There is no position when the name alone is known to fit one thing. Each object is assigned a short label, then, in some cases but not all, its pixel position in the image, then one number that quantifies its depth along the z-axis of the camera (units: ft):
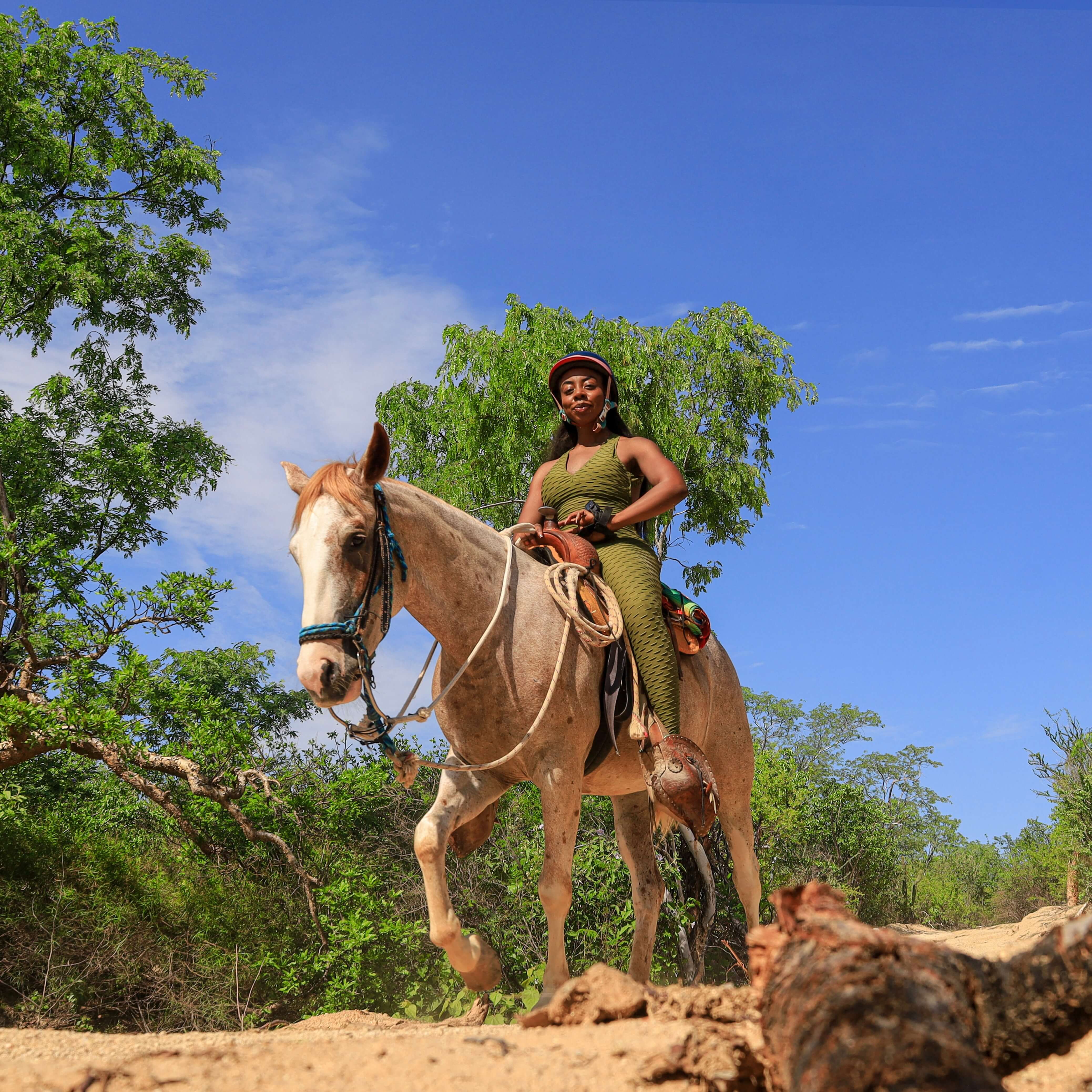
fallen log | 5.87
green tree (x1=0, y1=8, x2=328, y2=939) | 36.35
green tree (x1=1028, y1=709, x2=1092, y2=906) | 46.32
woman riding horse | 15.07
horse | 13.10
